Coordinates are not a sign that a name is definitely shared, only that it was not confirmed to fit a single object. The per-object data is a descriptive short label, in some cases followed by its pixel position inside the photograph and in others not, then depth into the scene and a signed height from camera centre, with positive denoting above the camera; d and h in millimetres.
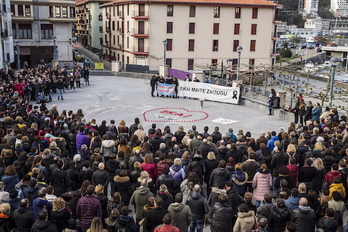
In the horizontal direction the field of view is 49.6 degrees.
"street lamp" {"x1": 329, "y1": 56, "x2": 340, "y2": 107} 18941 -888
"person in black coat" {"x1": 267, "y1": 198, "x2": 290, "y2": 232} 7633 -3433
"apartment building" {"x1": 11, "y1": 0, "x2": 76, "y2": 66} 51938 +1936
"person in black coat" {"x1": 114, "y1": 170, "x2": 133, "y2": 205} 9130 -3424
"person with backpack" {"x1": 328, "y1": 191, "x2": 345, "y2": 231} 8039 -3388
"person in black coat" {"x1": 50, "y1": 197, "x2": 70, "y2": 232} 7516 -3418
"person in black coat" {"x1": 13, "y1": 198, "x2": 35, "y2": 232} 7387 -3405
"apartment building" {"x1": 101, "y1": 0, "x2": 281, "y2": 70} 55719 +1908
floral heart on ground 22406 -4405
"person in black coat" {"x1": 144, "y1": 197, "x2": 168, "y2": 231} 7391 -3357
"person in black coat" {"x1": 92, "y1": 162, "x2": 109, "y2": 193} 9359 -3307
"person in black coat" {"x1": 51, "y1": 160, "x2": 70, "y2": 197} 9438 -3439
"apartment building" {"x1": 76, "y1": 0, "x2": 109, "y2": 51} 86750 +4512
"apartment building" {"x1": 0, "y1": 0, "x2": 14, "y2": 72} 39375 +217
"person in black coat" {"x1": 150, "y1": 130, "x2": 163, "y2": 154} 12938 -3366
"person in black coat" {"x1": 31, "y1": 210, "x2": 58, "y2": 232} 6957 -3345
